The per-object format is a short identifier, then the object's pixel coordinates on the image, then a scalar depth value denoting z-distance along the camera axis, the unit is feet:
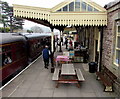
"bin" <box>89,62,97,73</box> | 28.07
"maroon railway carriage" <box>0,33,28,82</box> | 23.99
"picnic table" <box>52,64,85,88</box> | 21.30
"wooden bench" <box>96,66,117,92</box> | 19.52
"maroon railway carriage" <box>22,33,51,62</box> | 40.63
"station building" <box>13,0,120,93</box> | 24.85
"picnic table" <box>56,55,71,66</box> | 32.39
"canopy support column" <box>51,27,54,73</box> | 29.54
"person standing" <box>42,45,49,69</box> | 31.19
